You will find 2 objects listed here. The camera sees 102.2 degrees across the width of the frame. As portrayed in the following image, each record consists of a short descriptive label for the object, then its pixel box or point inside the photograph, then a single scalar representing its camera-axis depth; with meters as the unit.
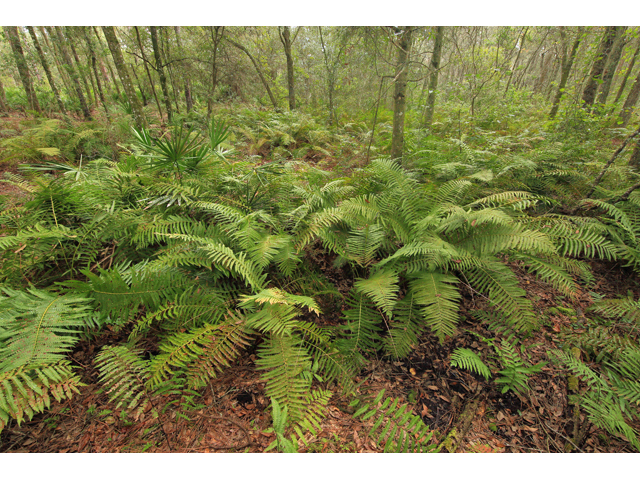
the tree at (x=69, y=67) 6.78
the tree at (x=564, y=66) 6.82
